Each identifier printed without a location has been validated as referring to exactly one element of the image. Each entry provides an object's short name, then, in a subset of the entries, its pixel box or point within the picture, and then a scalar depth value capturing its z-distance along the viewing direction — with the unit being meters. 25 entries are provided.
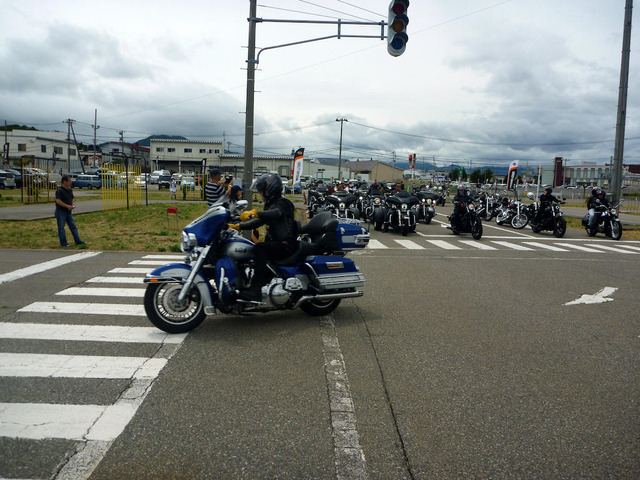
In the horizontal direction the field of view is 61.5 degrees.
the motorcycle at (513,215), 22.64
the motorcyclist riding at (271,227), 6.23
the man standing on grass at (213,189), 12.41
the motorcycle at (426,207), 24.14
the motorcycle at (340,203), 20.12
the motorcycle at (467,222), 18.23
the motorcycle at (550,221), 19.62
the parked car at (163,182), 55.06
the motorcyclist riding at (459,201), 19.08
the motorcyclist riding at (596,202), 19.69
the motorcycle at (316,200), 22.23
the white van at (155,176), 64.25
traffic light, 11.11
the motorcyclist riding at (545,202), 19.81
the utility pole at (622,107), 23.58
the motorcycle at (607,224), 19.16
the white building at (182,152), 90.57
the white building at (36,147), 85.31
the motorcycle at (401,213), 19.22
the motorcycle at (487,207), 27.64
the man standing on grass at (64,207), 12.66
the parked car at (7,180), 45.50
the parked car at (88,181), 55.91
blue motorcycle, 6.02
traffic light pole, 13.35
